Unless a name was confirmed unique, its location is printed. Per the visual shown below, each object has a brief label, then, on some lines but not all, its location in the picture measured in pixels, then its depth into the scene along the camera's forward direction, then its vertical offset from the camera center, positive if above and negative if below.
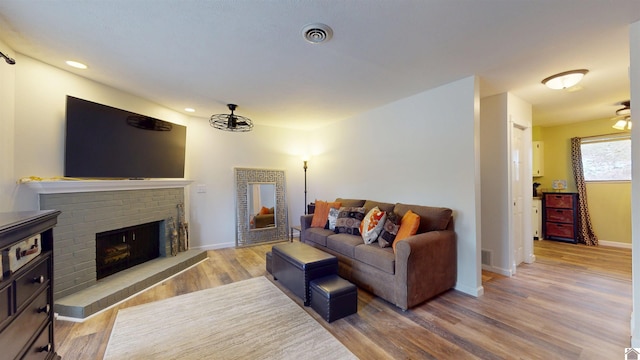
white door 3.33 -0.14
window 4.48 +0.44
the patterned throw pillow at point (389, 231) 2.80 -0.58
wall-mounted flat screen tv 2.60 +0.49
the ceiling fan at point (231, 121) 3.92 +1.04
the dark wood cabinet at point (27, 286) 1.06 -0.51
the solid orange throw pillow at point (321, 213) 4.05 -0.53
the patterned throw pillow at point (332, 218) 3.76 -0.57
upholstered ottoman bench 2.46 -0.89
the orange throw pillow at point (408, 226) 2.68 -0.50
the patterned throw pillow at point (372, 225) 2.95 -0.54
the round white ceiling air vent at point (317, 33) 1.76 +1.12
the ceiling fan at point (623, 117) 3.83 +1.07
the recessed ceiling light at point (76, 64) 2.38 +1.19
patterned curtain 4.69 -0.40
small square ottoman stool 2.19 -1.08
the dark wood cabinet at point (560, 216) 4.77 -0.72
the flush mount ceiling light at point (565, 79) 2.57 +1.11
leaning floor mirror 4.69 -0.49
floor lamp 5.59 -0.18
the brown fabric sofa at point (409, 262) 2.35 -0.86
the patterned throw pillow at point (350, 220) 3.40 -0.55
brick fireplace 2.38 -0.50
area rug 1.82 -1.27
